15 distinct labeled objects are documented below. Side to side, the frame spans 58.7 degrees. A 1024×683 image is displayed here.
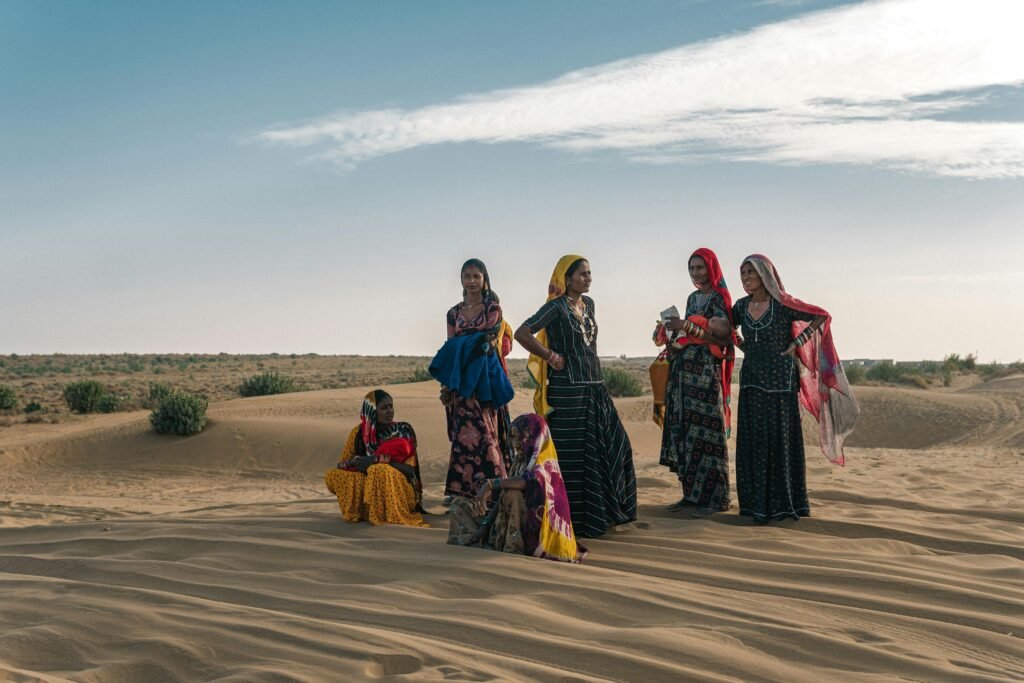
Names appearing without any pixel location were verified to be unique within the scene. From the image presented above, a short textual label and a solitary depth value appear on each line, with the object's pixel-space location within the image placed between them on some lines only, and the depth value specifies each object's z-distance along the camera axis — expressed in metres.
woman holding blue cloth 8.00
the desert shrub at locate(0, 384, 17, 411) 24.70
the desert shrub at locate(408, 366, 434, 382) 35.58
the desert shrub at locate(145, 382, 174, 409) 26.01
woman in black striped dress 7.31
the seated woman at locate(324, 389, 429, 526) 7.67
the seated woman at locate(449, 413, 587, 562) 6.23
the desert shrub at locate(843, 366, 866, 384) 29.07
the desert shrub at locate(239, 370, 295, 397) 27.12
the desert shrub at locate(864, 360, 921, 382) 29.89
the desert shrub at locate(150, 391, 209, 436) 17.06
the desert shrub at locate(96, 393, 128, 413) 25.14
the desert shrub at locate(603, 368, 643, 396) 26.06
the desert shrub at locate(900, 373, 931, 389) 28.20
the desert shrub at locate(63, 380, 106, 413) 24.88
